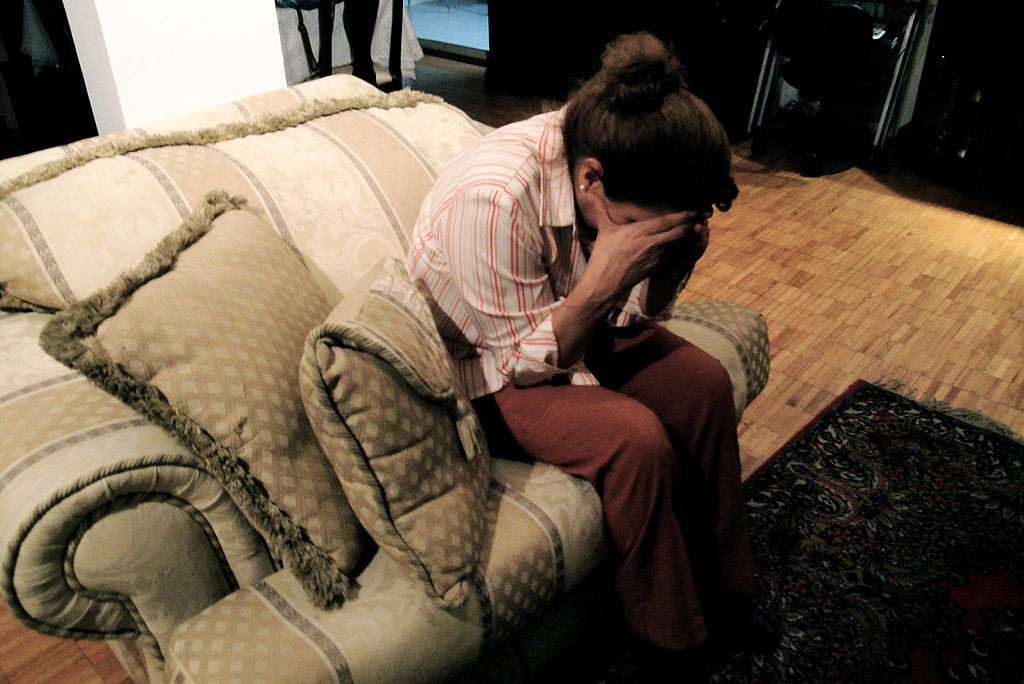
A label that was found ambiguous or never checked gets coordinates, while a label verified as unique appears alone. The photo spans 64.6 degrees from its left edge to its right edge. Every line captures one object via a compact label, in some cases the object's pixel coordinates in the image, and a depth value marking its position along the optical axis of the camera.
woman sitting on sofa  1.10
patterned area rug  1.38
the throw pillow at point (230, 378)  0.89
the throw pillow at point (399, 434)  0.91
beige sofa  0.87
